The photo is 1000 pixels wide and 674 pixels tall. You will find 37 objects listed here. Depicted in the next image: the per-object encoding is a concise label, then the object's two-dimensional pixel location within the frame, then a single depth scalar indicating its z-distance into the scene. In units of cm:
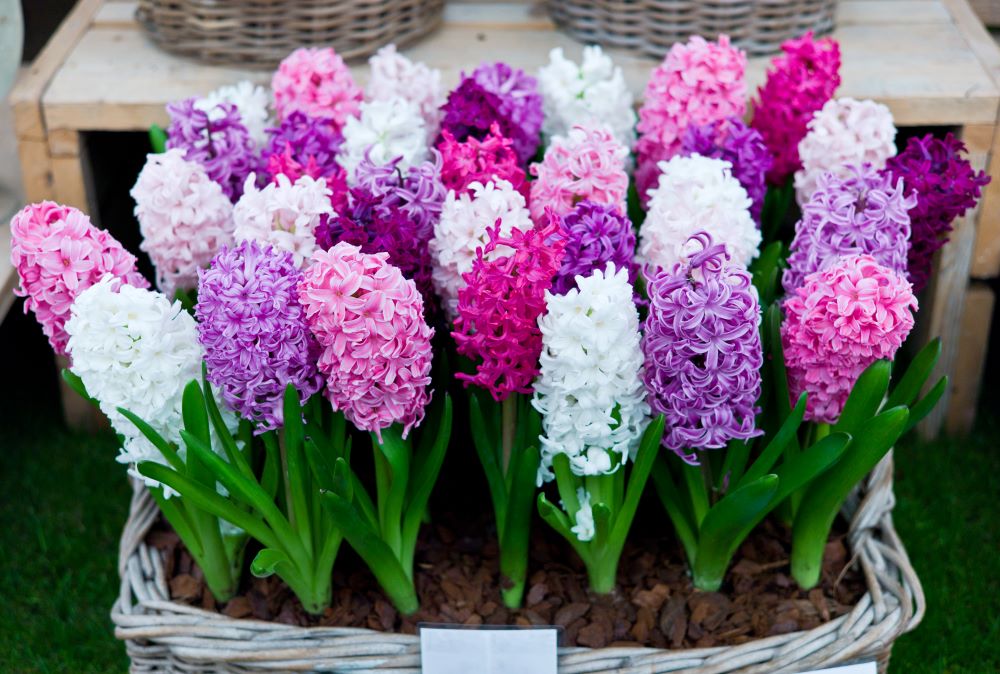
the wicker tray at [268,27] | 198
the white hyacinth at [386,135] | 153
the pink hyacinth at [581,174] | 143
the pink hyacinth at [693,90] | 167
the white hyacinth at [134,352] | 124
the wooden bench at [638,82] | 195
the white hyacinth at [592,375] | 122
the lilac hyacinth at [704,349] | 121
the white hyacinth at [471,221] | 133
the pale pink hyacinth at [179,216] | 143
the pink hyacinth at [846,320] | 127
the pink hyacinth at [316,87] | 169
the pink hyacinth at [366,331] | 120
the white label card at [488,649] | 135
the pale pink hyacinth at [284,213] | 139
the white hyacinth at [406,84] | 171
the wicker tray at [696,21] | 202
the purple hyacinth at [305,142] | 156
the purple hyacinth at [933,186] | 146
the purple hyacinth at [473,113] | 155
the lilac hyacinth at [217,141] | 156
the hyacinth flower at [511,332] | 124
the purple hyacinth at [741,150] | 155
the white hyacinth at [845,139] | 157
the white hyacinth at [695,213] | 139
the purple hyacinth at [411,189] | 139
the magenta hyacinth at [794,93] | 167
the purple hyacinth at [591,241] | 131
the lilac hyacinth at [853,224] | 139
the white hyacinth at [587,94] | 171
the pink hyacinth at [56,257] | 133
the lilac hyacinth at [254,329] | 123
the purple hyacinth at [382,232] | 132
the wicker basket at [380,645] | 137
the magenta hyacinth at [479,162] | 145
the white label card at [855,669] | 136
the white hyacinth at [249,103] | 171
